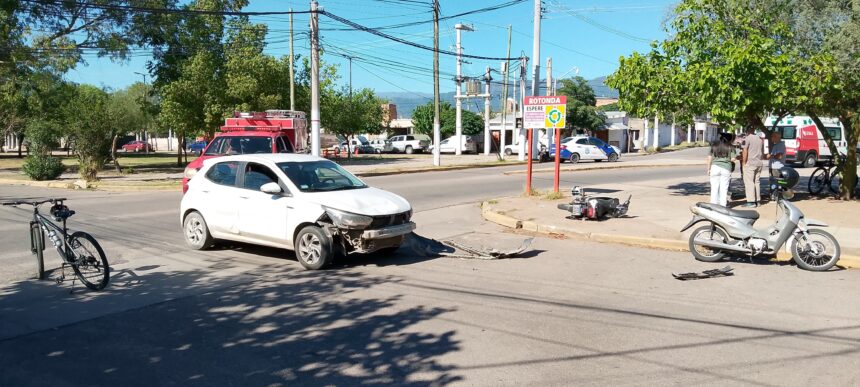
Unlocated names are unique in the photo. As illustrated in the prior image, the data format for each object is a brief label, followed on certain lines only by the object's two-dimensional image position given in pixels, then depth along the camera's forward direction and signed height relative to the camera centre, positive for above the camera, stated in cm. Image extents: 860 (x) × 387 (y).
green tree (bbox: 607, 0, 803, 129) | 1212 +149
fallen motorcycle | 1193 -117
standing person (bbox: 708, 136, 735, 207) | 1238 -46
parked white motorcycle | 817 -121
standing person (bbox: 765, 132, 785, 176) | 1428 -22
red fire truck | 1820 +32
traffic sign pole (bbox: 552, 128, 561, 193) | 1558 -30
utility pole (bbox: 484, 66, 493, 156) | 4959 +191
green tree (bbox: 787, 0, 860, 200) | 1155 +156
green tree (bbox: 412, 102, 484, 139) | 6328 +244
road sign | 1515 +79
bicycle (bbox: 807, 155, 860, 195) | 1609 -91
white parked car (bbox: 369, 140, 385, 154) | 5916 -6
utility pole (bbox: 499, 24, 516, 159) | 5081 +464
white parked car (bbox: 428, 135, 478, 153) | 5581 +0
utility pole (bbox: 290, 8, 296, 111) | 3416 +283
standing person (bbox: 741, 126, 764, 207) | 1298 -43
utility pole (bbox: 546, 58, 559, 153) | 4584 +500
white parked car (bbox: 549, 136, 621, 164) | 3637 -31
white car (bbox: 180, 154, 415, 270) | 823 -83
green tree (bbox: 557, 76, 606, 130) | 5475 +306
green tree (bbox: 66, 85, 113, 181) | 2208 +32
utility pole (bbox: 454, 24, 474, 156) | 4606 +366
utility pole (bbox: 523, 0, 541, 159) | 3341 +552
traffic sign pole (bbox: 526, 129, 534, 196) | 1597 -87
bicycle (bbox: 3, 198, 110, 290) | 718 -118
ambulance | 2822 +15
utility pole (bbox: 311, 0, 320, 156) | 2428 +226
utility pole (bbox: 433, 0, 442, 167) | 3124 +241
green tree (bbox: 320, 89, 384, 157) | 4603 +232
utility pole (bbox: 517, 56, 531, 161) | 3687 +370
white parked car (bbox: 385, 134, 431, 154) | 5769 +11
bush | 2367 -73
